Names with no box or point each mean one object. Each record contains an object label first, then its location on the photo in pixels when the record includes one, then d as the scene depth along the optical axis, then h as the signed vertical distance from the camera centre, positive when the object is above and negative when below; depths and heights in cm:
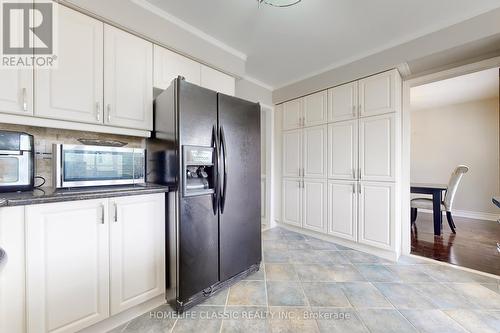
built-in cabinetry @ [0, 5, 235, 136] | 135 +62
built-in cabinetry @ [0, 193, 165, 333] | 110 -57
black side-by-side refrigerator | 157 -14
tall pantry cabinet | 249 +9
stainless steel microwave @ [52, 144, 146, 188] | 140 +1
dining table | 325 -57
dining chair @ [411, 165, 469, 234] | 332 -57
